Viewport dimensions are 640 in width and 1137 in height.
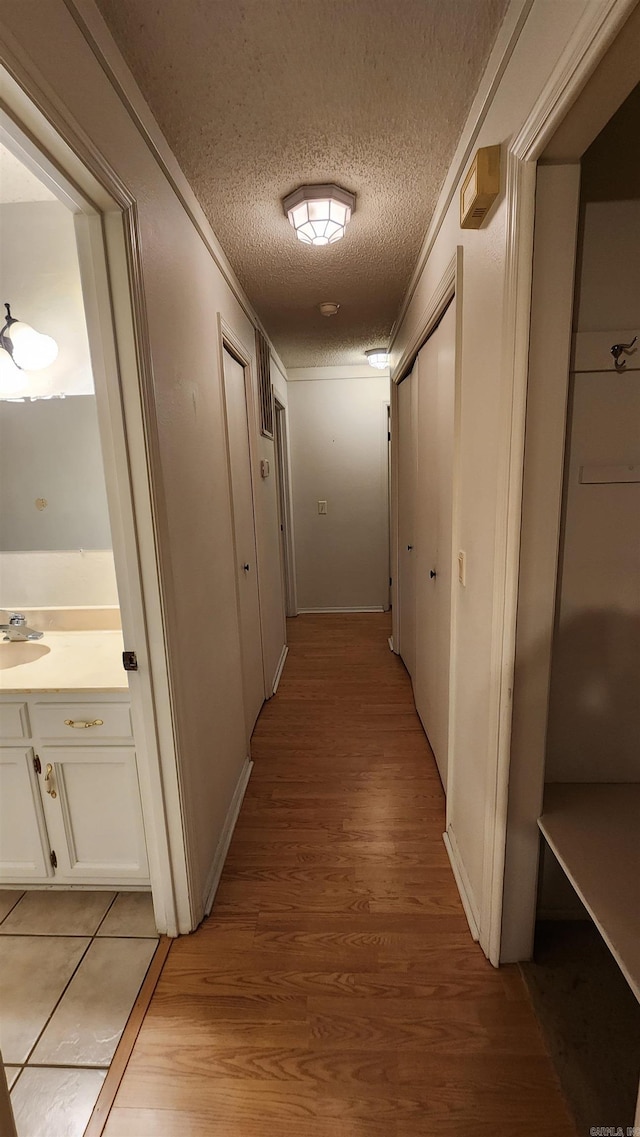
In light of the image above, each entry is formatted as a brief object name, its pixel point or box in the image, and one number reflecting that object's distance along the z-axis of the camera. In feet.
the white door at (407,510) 8.79
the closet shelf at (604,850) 2.94
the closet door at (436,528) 5.85
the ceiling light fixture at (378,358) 12.28
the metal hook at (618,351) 3.58
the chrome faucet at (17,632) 5.66
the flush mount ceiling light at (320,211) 5.24
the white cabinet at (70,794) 4.65
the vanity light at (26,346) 5.42
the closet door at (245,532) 7.20
